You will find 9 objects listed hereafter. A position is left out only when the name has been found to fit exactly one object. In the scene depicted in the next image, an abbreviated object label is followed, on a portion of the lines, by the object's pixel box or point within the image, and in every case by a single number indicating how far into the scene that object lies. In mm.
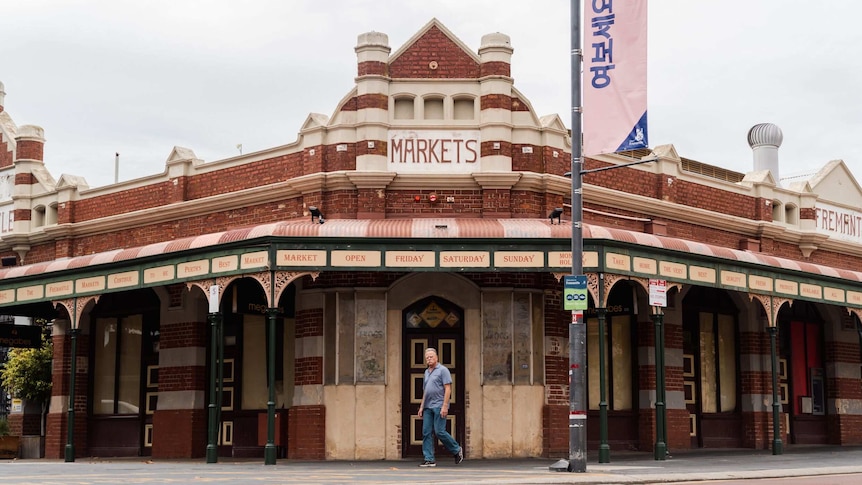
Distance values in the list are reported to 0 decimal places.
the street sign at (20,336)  27672
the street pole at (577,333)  16281
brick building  20031
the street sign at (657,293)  19594
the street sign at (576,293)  16500
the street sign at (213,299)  19528
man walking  17734
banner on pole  17016
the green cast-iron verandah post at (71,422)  21870
